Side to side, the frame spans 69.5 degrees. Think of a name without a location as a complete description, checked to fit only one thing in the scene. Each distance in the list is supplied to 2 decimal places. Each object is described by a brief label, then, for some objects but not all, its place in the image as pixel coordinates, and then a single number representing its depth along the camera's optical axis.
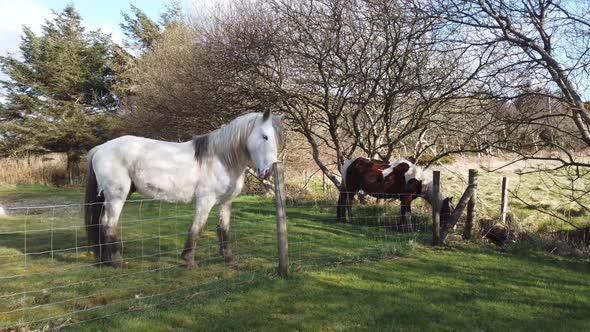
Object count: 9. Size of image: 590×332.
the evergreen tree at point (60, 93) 21.64
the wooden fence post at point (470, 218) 7.17
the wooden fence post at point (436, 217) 6.71
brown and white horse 8.45
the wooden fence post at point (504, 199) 8.09
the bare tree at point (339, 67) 9.27
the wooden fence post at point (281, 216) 4.72
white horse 5.12
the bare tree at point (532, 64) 6.04
